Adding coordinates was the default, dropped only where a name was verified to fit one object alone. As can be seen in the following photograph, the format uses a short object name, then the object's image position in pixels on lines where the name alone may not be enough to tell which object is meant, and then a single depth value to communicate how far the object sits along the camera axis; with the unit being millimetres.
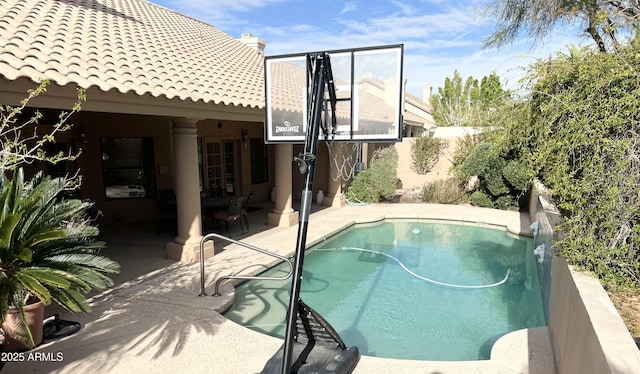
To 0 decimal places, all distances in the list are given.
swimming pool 5858
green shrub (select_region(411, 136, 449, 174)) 19578
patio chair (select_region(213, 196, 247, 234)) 10102
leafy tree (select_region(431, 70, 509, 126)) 44406
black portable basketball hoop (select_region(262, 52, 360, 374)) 2838
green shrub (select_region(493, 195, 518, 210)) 14617
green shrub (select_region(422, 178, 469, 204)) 16406
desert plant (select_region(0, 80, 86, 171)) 3770
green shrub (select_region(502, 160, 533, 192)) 13578
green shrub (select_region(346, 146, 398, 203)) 16188
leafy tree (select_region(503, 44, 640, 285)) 3836
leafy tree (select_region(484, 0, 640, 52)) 10016
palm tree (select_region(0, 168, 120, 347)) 3375
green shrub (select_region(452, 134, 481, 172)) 17906
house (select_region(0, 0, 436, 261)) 5590
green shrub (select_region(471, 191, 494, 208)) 15141
